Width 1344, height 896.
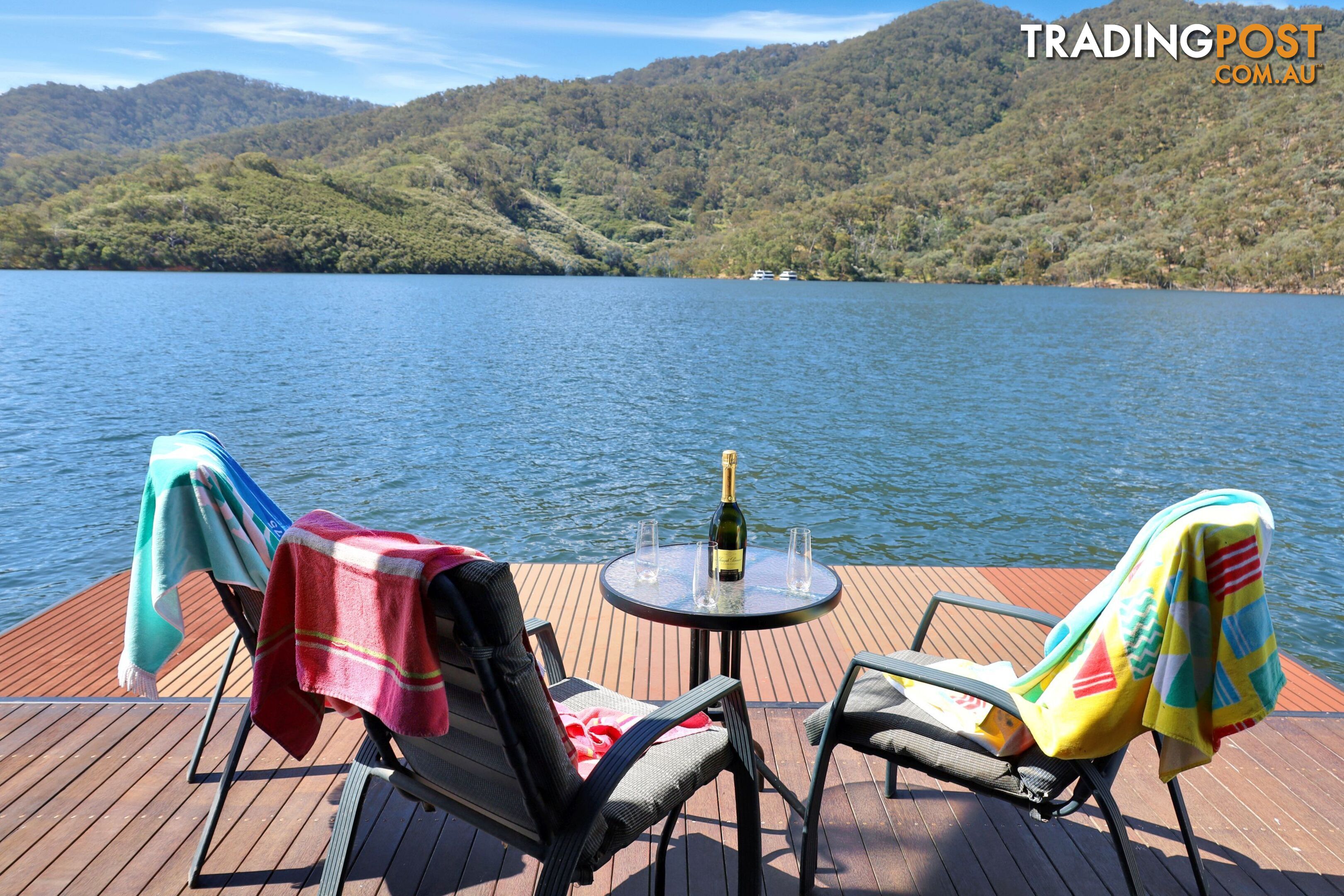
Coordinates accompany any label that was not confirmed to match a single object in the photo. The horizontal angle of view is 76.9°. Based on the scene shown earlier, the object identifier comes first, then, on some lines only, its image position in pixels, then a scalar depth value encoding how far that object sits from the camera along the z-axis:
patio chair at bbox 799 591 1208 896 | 1.65
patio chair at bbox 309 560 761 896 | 1.17
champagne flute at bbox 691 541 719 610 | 2.08
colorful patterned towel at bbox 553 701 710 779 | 1.66
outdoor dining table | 1.99
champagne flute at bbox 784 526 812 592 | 2.16
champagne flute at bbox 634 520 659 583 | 2.25
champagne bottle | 2.18
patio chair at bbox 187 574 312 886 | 1.93
